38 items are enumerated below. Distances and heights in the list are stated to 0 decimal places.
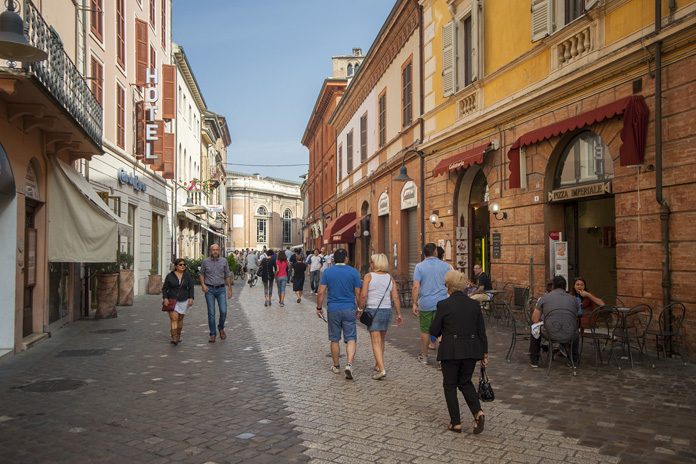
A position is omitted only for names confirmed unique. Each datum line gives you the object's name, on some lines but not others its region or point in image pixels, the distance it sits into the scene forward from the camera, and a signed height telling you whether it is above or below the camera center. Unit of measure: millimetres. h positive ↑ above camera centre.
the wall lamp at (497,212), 13773 +925
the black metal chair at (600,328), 8430 -1098
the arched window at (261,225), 74812 +3573
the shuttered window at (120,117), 19281 +4429
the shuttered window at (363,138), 27788 +5290
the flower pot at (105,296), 14977 -1000
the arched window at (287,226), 78500 +3571
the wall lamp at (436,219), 17453 +966
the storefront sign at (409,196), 19656 +1887
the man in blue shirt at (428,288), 8688 -495
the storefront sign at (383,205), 23328 +1899
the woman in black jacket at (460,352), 5410 -879
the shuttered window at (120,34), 19155 +7038
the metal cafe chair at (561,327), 7914 -962
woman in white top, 7859 -668
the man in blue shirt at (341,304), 8062 -662
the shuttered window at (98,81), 16500 +4799
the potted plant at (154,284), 23266 -1115
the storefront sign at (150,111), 21369 +5094
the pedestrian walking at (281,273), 18938 -592
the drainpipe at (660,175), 8977 +1131
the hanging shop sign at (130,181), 19212 +2476
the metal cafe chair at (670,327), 8664 -1081
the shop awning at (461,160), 14312 +2284
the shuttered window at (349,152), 31584 +5295
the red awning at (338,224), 30586 +1499
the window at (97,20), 16547 +6482
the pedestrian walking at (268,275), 19359 -663
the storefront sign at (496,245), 14086 +177
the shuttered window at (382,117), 23844 +5357
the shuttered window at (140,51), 21750 +7333
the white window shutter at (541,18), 11680 +4515
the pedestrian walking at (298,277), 20373 -769
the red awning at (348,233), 28859 +966
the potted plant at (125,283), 17986 -831
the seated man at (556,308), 7932 -731
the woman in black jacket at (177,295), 10758 -730
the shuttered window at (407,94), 20156 +5342
